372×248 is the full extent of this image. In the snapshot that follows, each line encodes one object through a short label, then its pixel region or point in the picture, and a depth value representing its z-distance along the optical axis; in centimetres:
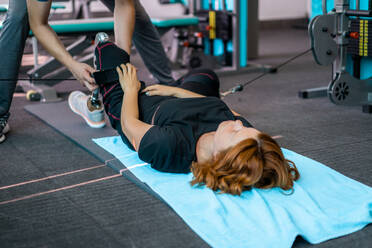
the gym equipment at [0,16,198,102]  332
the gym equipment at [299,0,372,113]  293
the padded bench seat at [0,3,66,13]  500
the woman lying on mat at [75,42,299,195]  145
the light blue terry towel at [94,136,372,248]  136
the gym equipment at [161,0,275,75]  420
